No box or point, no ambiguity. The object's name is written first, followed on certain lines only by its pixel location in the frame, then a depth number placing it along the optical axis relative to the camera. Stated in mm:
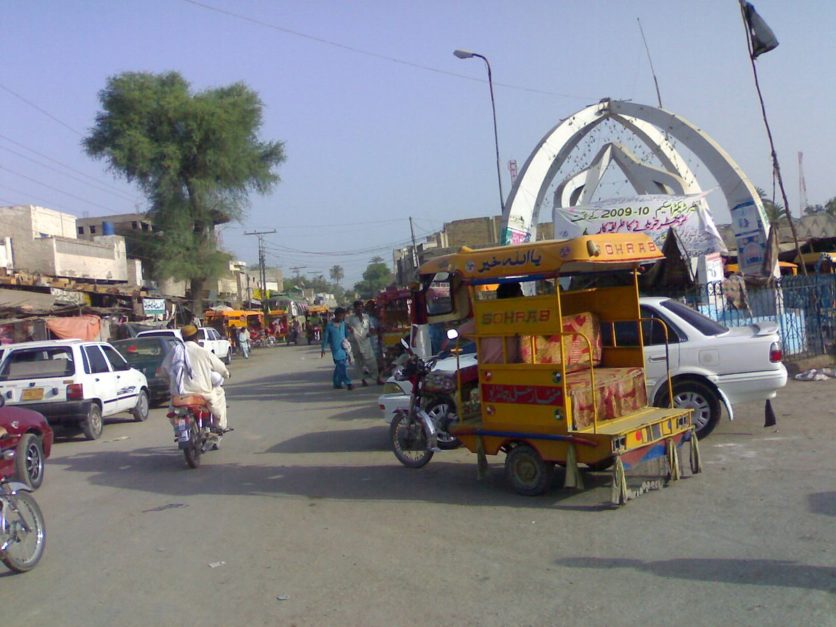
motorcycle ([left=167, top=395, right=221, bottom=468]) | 9930
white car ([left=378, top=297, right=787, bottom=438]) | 9195
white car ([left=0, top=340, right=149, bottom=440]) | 12984
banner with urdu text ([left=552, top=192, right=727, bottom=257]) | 14688
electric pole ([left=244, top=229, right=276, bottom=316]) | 67738
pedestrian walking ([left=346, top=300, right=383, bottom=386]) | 19375
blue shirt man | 18391
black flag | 14516
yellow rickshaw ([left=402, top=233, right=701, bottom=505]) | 7031
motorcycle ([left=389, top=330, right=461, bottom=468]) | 8836
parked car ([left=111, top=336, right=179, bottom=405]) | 18344
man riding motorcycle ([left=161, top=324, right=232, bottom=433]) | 10328
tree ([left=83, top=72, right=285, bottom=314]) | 44344
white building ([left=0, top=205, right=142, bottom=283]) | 34938
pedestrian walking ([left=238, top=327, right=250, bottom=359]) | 41853
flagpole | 14641
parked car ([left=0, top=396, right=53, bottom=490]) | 8992
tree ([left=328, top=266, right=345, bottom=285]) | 159875
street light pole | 21375
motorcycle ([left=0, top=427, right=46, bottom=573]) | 5918
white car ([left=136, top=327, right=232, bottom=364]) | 32312
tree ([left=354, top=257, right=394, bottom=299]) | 119962
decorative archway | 15273
